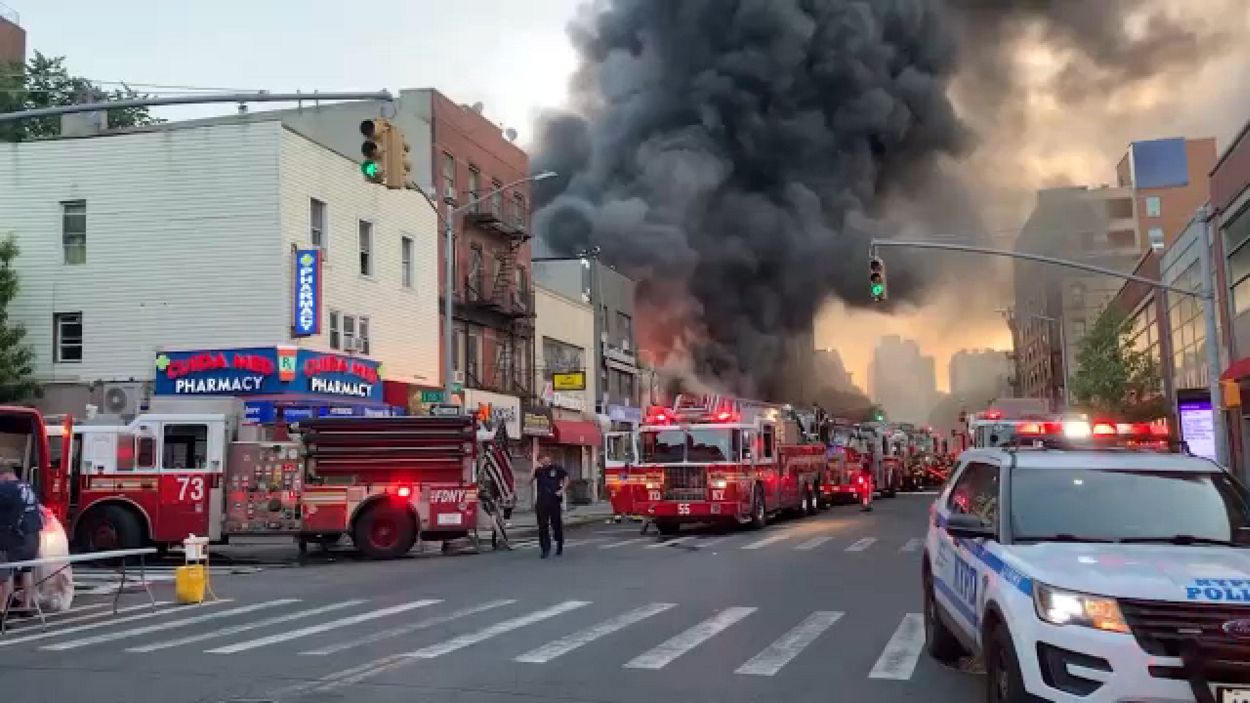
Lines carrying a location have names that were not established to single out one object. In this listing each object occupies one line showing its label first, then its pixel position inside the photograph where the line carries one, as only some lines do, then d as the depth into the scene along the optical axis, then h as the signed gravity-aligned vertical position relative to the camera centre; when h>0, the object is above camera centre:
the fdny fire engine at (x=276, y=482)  16.91 -0.28
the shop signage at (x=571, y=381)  36.56 +2.55
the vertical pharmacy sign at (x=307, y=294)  24.50 +3.78
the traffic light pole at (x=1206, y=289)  21.28 +3.07
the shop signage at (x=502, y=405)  31.56 +1.62
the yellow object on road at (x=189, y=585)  11.70 -1.26
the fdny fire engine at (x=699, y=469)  21.09 -0.26
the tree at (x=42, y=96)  35.97 +12.81
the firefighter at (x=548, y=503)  16.91 -0.69
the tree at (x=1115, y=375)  39.25 +2.55
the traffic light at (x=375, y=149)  14.09 +4.01
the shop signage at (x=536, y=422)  34.41 +1.17
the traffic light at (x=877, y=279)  22.12 +3.44
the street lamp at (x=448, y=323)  23.52 +2.96
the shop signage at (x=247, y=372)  23.94 +2.04
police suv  4.54 -0.59
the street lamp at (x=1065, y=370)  49.94 +4.16
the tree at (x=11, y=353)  23.55 +2.55
